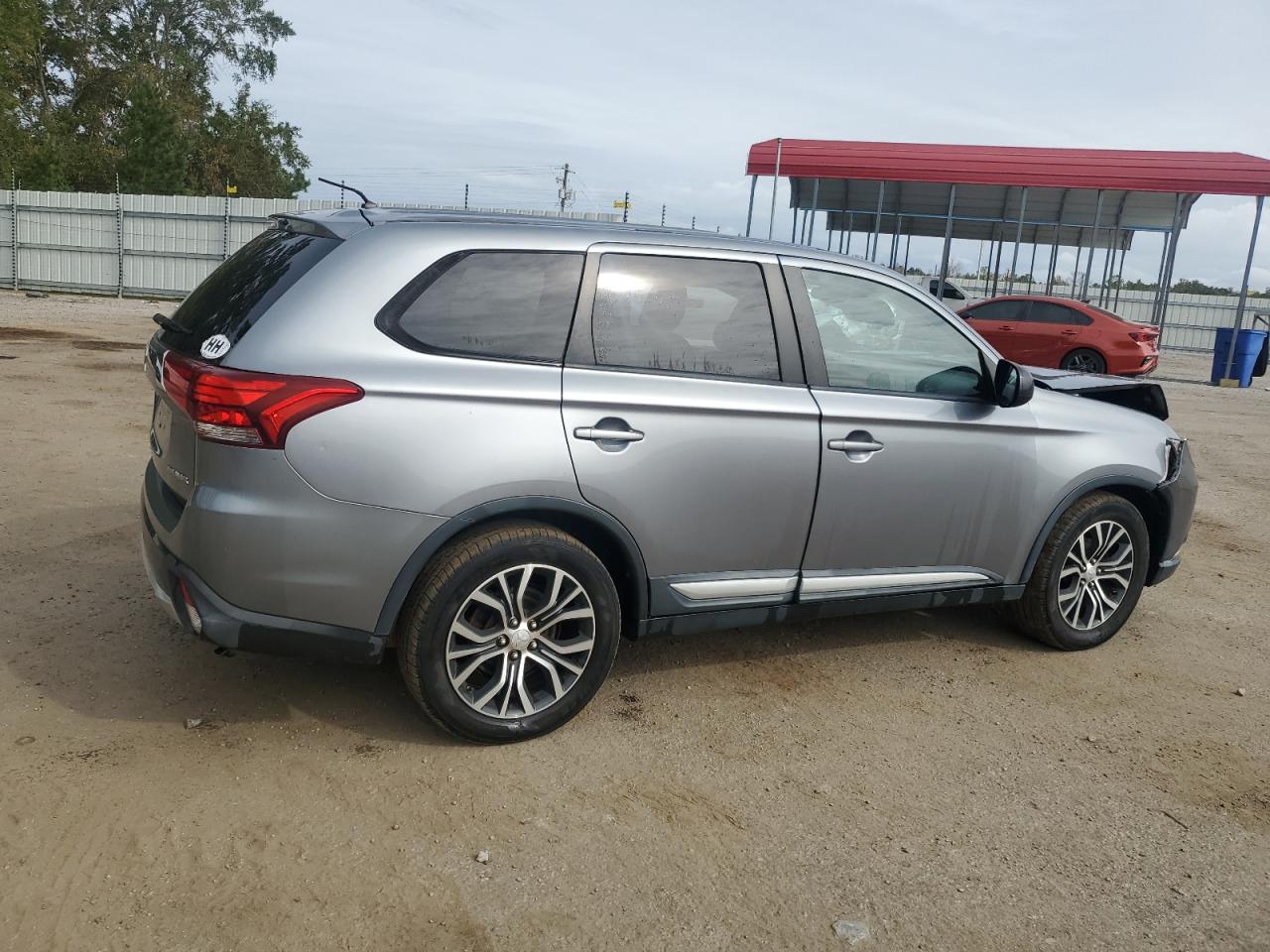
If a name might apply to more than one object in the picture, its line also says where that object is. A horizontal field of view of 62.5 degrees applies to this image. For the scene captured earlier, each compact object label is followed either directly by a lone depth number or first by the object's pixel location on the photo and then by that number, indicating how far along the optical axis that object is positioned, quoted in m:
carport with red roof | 23.47
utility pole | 40.57
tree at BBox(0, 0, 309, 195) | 43.91
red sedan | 17.22
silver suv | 3.17
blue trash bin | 20.31
